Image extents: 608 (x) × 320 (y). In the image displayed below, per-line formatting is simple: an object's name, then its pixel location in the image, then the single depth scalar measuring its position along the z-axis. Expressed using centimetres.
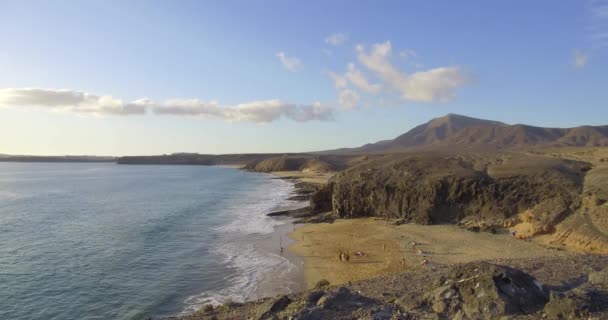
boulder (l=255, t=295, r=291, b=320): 1513
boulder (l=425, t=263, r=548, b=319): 1378
